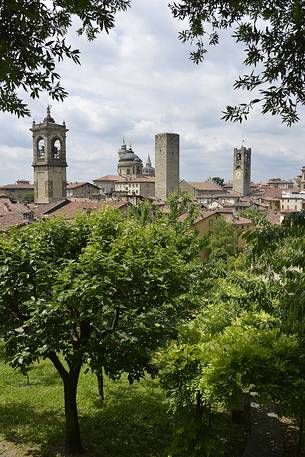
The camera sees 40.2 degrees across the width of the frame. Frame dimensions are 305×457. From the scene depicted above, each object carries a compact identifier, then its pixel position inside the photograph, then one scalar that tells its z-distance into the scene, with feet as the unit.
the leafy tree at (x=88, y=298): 21.25
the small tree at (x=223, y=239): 142.53
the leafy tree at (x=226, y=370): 17.99
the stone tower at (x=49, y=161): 194.80
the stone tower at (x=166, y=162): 245.04
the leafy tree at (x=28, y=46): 10.91
